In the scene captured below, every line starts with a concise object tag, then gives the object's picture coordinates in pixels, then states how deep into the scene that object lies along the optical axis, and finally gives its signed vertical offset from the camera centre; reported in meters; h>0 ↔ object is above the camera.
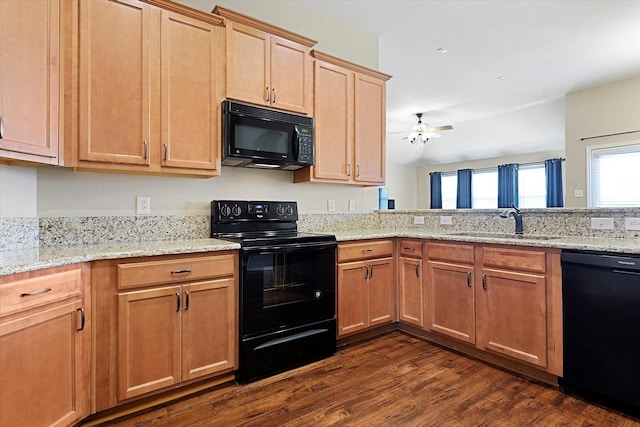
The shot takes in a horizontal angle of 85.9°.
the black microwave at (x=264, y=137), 2.42 +0.58
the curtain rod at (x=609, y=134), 4.96 +1.19
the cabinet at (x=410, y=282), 2.96 -0.60
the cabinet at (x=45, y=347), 1.39 -0.59
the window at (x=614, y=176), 5.10 +0.59
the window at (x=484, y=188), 8.74 +0.68
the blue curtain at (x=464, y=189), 9.12 +0.68
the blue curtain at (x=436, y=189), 9.80 +0.73
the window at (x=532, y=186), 7.94 +0.68
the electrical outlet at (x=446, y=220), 3.37 -0.05
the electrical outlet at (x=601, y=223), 2.41 -0.07
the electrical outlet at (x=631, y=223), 2.31 -0.06
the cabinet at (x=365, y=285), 2.76 -0.60
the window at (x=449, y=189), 9.61 +0.73
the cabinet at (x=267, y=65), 2.49 +1.16
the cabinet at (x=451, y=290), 2.59 -0.60
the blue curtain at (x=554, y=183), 7.52 +0.69
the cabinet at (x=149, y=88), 2.01 +0.81
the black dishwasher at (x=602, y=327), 1.85 -0.64
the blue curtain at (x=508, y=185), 8.25 +0.72
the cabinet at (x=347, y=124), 2.99 +0.84
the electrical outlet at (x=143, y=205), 2.39 +0.07
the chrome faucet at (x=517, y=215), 2.80 -0.01
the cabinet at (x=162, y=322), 1.81 -0.61
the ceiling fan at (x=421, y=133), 6.48 +1.56
